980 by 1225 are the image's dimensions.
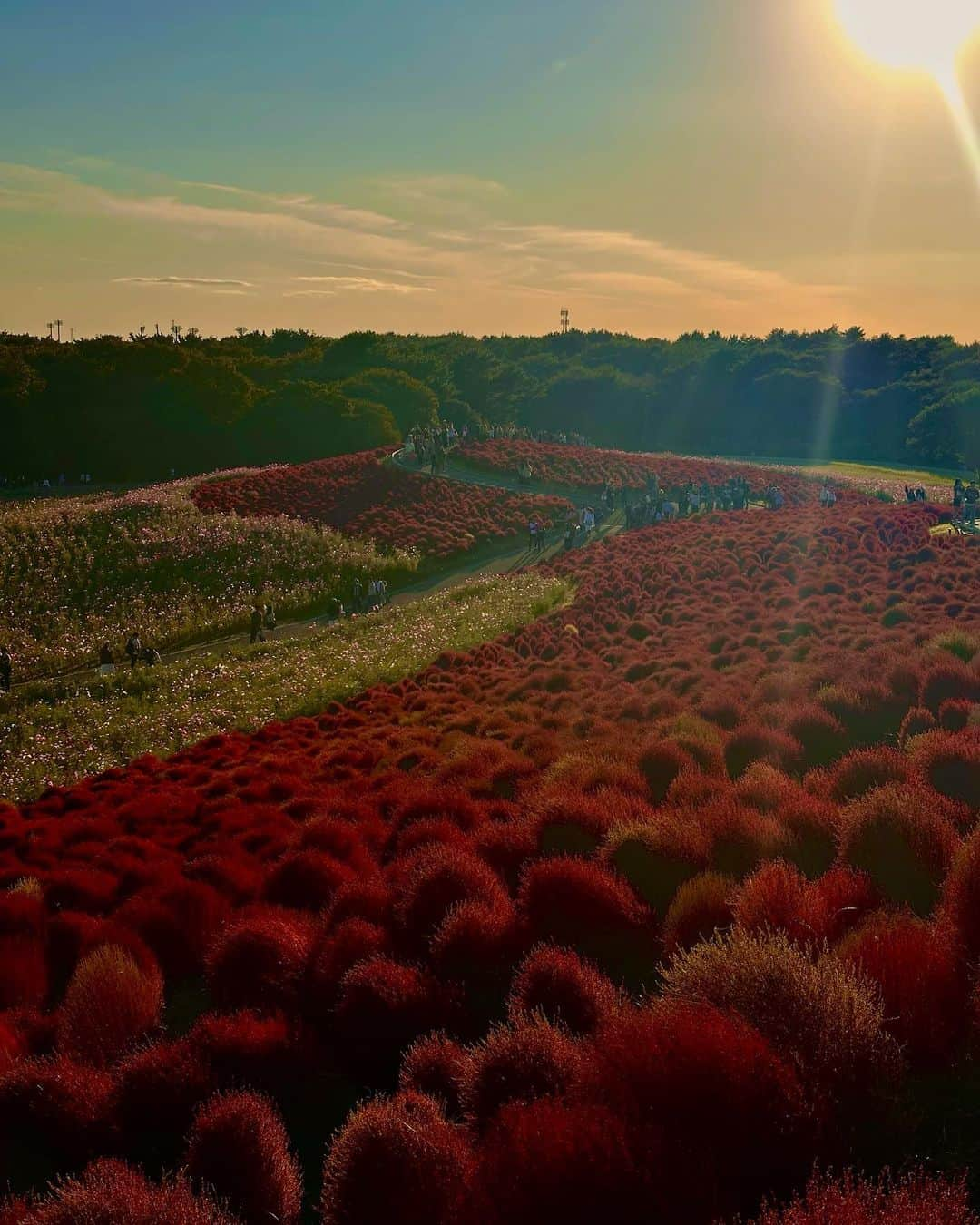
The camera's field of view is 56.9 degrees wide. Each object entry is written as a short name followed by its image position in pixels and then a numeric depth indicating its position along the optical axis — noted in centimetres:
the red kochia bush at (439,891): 686
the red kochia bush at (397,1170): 419
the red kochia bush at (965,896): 543
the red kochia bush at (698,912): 600
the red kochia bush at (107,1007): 621
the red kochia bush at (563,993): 535
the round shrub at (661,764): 934
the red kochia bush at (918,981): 458
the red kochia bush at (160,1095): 524
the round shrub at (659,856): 683
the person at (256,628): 3125
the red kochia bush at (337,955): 629
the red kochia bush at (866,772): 795
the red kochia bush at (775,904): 560
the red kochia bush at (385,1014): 580
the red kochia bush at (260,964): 651
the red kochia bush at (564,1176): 369
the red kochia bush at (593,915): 620
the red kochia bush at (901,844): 632
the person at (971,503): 3050
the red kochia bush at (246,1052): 561
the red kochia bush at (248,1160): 465
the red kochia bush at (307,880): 822
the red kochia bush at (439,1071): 504
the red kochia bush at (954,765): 771
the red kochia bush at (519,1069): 468
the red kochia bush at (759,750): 958
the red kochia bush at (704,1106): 381
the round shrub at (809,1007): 426
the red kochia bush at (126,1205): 425
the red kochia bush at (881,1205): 328
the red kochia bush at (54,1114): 530
